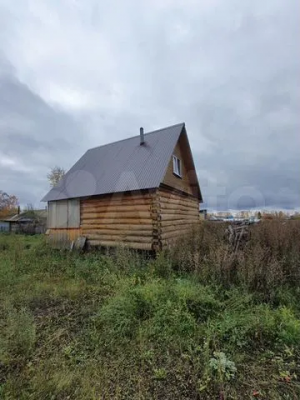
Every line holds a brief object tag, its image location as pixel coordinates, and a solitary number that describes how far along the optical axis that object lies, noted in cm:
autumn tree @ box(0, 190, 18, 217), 4219
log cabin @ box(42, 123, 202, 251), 880
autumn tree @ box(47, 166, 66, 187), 3359
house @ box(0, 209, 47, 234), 2547
